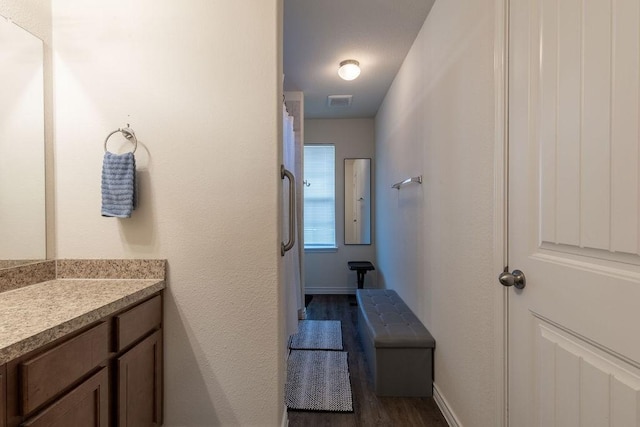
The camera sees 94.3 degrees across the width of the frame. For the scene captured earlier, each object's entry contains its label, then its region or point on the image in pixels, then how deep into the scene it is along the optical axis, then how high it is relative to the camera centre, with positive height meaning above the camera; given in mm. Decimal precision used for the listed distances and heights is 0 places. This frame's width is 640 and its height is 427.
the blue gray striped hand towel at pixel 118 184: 1279 +117
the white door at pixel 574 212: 698 -5
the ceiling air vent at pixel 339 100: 3422 +1313
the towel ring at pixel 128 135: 1341 +345
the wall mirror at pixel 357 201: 4254 +137
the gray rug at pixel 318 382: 1826 -1187
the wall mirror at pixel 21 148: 1189 +268
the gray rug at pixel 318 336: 2598 -1186
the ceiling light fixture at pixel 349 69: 2607 +1256
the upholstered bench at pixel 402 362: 1911 -986
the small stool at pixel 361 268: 3811 -738
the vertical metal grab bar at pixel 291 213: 1465 -12
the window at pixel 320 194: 4281 +240
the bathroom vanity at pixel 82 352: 743 -432
